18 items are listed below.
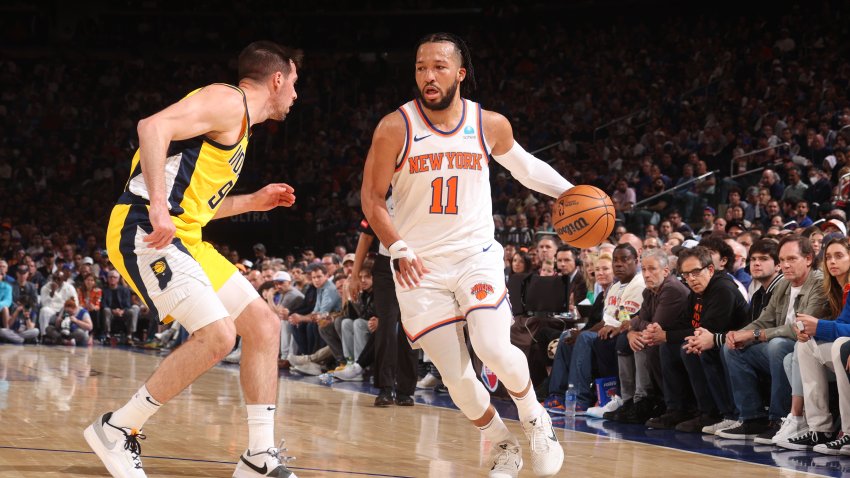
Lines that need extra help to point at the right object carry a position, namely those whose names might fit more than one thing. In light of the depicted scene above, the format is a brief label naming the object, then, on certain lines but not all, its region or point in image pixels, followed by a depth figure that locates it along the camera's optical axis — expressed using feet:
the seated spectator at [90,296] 54.29
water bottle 25.00
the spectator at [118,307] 53.72
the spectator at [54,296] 51.78
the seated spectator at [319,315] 36.29
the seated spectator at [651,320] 22.97
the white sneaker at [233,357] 41.78
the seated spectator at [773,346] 20.39
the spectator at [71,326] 50.57
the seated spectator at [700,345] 21.84
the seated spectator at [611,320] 24.95
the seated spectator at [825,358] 18.33
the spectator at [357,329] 33.40
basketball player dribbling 14.39
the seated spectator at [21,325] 49.78
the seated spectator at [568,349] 25.66
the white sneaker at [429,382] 31.12
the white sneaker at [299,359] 37.06
